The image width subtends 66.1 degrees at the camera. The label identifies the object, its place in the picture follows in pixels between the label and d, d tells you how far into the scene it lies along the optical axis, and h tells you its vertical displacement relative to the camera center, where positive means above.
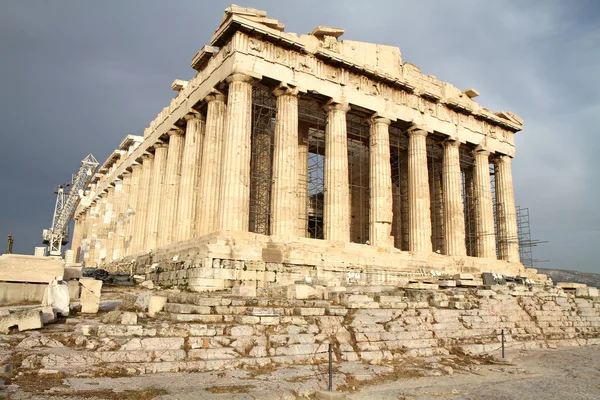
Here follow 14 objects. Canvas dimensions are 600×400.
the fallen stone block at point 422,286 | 15.14 +0.16
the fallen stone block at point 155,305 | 10.50 -0.44
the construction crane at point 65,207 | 66.25 +11.11
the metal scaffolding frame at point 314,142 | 23.89 +8.66
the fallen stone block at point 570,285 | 21.71 +0.41
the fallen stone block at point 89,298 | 11.24 -0.33
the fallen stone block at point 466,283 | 17.44 +0.33
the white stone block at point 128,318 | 9.13 -0.65
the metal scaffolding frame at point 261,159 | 23.44 +6.66
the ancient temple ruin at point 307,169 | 18.16 +6.12
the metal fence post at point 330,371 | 6.76 -1.21
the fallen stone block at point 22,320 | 8.55 -0.70
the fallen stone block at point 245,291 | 12.21 -0.10
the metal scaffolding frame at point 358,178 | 27.36 +7.09
